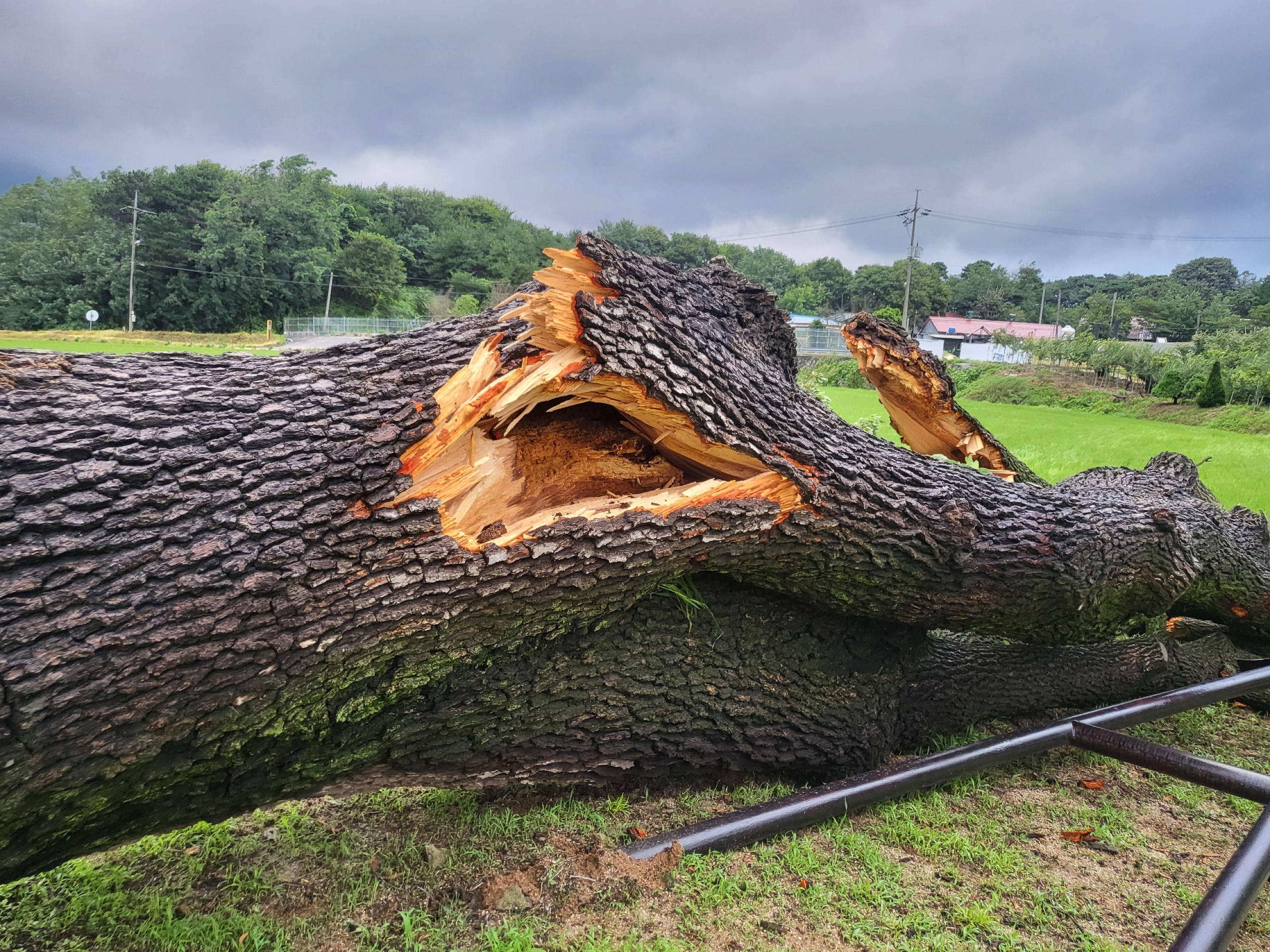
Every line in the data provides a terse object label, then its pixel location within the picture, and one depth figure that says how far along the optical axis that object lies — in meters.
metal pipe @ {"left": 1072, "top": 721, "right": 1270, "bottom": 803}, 2.30
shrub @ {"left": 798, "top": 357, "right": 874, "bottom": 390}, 26.34
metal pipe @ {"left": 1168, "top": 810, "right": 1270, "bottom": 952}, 1.75
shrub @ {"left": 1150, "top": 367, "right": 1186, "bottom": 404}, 19.16
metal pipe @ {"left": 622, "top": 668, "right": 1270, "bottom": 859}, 2.17
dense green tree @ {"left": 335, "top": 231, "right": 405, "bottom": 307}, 47.91
